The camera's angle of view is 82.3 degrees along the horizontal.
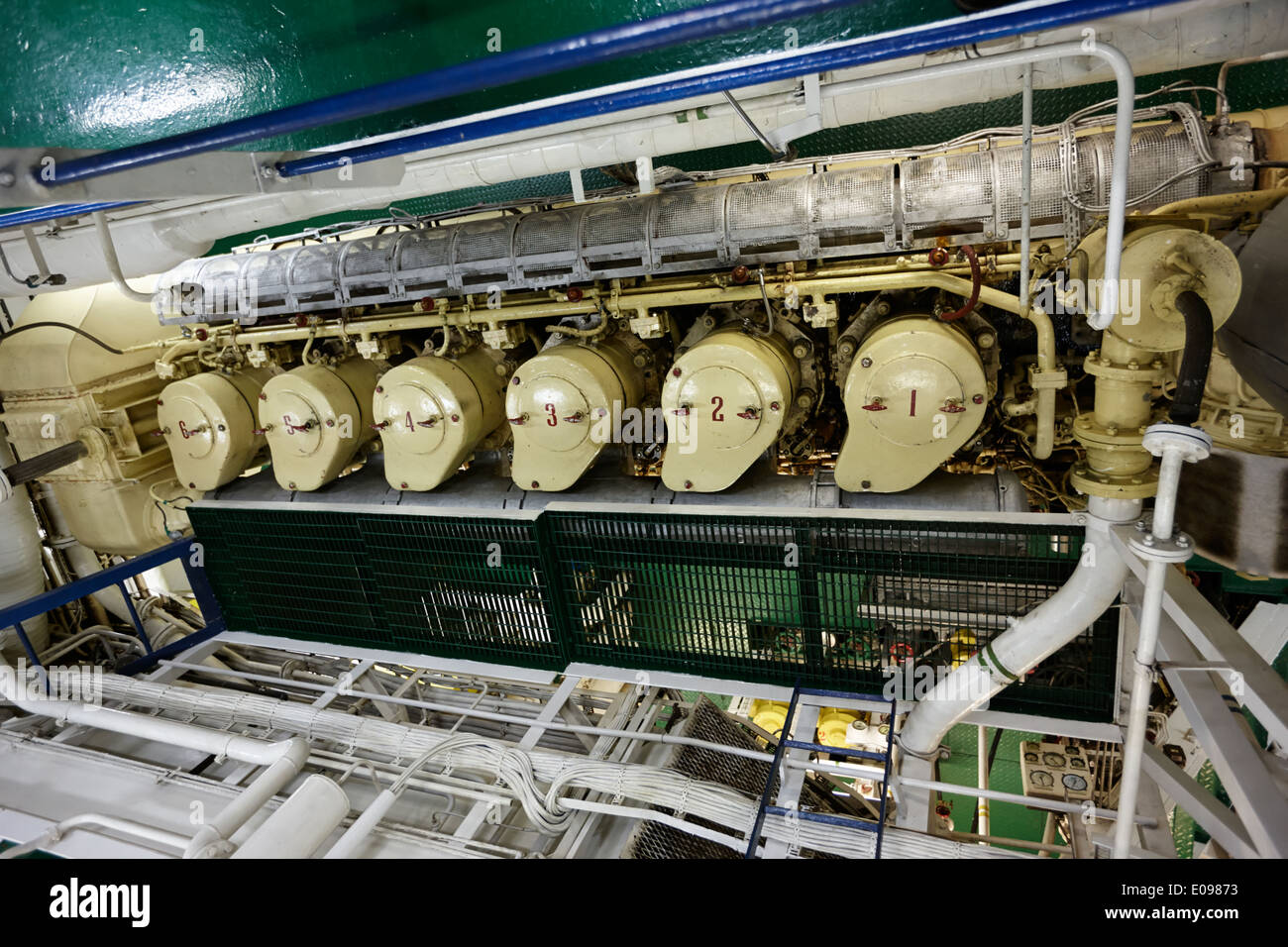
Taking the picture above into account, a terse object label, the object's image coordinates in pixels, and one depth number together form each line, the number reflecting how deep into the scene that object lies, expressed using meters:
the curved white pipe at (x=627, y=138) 2.15
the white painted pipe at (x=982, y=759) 3.80
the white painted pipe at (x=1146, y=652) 1.78
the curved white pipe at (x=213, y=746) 2.67
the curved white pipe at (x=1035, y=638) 2.43
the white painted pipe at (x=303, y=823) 2.51
